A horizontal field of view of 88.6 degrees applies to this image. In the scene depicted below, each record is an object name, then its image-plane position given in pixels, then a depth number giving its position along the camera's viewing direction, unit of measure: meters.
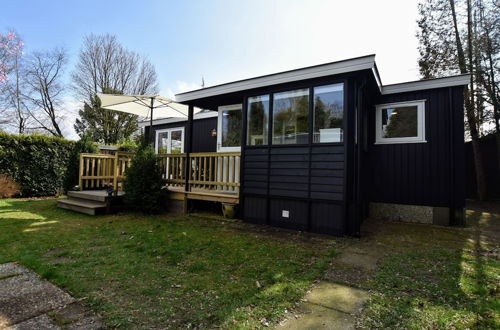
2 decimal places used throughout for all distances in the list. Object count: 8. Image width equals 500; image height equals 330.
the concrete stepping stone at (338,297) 2.12
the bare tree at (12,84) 13.91
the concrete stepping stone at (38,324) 1.75
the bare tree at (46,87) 17.84
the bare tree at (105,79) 17.59
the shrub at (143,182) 5.89
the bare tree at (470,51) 9.13
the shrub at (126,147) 10.64
